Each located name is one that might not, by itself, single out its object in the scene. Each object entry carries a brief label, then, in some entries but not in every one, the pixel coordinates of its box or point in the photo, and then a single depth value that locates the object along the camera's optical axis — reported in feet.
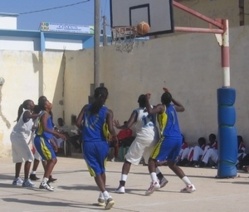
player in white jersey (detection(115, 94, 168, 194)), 40.22
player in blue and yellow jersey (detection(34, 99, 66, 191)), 42.16
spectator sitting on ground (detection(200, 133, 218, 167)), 57.25
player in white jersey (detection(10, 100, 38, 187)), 44.73
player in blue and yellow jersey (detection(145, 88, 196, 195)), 39.47
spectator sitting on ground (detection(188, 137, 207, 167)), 58.44
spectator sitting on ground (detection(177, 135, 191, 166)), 59.57
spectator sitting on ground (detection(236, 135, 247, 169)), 54.44
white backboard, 46.98
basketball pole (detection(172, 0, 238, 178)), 47.09
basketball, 47.11
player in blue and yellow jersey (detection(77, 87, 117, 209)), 34.96
